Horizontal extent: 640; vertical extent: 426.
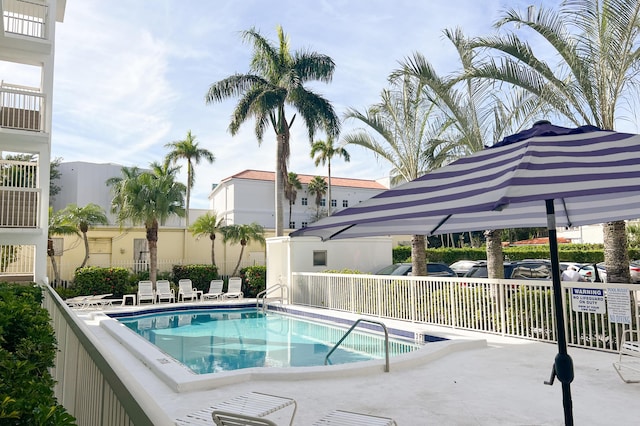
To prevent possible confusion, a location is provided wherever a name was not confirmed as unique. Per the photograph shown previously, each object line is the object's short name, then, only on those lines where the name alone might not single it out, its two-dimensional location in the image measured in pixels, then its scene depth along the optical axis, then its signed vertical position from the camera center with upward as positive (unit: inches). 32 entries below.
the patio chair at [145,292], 737.0 -52.5
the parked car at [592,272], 634.2 -32.8
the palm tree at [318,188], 1861.3 +264.9
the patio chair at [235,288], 790.7 -53.6
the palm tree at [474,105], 468.1 +154.0
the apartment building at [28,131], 462.6 +130.7
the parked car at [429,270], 659.3 -25.4
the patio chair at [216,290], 782.9 -55.5
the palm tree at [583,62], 348.5 +155.1
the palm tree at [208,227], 948.6 +61.2
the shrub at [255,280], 830.5 -42.3
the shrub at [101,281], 751.1 -34.1
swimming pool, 252.5 -67.5
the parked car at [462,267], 843.5 -29.1
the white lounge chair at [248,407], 130.5 -51.6
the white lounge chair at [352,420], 142.0 -51.5
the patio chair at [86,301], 665.0 -59.1
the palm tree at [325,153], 1622.8 +357.2
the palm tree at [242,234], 933.2 +45.1
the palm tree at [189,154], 1485.0 +333.6
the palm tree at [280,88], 823.7 +295.7
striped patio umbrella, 94.3 +15.1
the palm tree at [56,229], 769.6 +52.1
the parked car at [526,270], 643.5 -27.7
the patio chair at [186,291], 773.3 -55.5
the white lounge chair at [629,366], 238.1 -63.3
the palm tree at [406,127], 593.6 +161.6
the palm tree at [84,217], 817.5 +75.7
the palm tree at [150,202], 781.9 +96.1
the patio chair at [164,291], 743.7 -52.3
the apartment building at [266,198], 1625.2 +216.3
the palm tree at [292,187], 1755.2 +262.9
